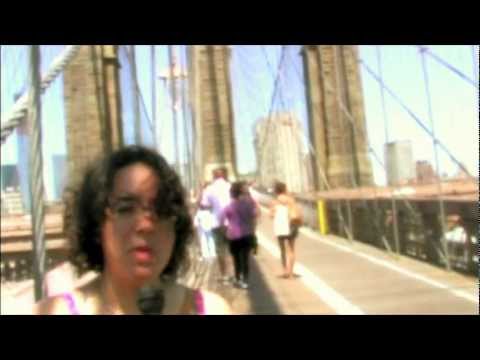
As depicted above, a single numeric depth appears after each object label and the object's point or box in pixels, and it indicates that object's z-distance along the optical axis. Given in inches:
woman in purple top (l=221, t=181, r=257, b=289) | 239.9
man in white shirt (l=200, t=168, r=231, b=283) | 262.5
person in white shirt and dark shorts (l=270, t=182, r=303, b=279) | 263.9
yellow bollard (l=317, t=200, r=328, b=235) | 497.7
